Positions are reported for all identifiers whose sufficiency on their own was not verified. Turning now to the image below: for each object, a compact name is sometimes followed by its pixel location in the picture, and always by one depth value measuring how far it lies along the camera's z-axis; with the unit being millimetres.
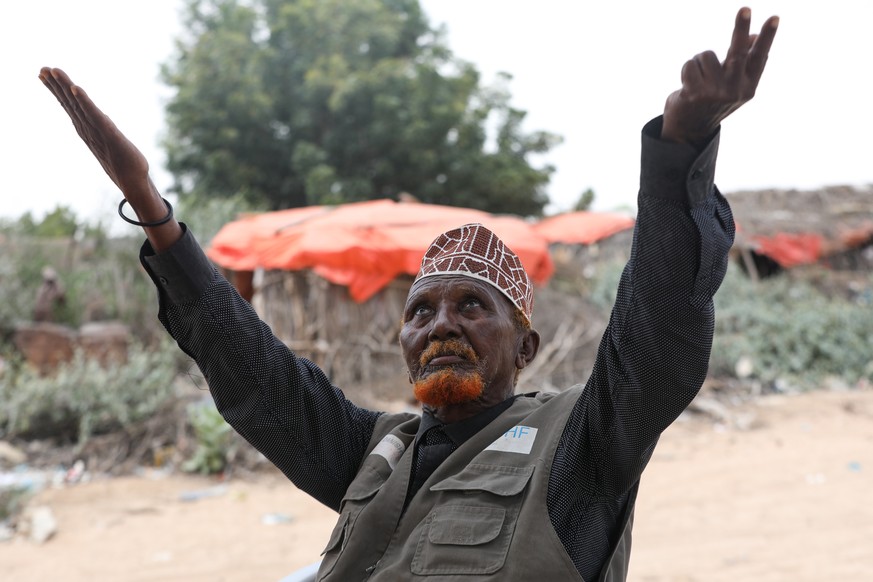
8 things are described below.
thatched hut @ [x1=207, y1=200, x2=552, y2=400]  7617
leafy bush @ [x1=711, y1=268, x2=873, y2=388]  11625
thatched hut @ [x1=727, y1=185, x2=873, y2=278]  16109
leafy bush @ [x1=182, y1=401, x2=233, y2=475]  7254
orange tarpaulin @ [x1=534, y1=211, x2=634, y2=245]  10914
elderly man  1421
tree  16938
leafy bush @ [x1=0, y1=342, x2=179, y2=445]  7574
